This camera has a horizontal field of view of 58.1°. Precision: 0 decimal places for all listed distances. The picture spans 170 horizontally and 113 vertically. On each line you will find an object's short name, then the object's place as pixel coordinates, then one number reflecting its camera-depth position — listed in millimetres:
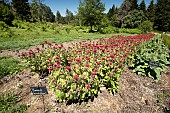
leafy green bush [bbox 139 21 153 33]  38562
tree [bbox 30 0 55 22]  47375
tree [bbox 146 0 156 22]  51838
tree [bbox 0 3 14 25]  29281
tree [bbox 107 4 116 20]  61256
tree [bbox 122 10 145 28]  45228
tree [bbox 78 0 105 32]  31484
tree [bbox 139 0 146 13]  55188
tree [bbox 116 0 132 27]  49312
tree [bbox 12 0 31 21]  43219
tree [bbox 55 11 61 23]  83650
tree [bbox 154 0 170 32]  47969
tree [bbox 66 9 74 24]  77438
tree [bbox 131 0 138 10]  52738
